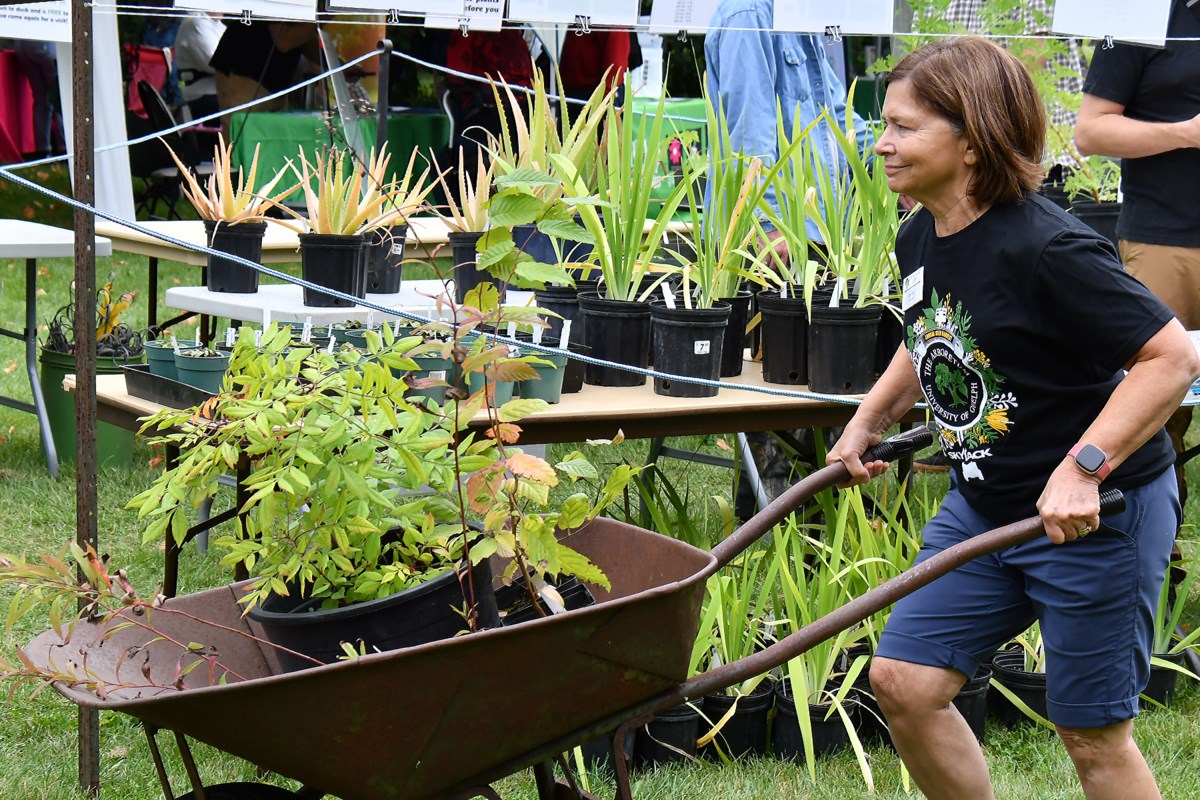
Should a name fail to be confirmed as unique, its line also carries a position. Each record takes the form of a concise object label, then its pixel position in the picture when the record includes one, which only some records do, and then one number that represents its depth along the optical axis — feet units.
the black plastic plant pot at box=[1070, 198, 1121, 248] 30.55
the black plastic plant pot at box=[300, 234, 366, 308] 22.36
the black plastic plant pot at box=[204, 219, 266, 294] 24.20
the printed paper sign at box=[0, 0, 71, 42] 41.47
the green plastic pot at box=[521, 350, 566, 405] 19.29
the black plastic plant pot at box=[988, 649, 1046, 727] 20.33
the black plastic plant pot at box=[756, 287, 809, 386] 21.16
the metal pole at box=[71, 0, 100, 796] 15.76
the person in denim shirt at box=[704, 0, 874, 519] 25.44
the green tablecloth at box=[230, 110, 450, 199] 54.08
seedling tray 18.57
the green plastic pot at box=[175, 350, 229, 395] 19.11
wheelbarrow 10.45
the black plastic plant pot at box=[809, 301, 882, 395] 20.59
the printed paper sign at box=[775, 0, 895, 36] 24.45
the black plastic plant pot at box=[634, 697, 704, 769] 18.93
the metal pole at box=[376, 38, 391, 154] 29.14
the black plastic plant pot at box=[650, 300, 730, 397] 20.16
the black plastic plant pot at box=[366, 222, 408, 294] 24.91
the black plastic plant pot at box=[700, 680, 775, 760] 19.29
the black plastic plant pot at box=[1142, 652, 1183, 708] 21.03
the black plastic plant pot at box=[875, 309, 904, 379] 21.57
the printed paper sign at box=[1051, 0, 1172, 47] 22.11
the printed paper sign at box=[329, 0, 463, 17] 23.73
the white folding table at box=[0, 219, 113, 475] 29.91
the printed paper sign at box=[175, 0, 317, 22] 24.07
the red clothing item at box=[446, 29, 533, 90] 54.65
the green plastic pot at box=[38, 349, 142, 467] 31.86
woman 12.42
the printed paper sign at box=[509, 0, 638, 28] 25.38
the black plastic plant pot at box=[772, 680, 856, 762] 19.22
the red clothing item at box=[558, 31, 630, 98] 57.88
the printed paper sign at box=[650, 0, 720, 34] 26.94
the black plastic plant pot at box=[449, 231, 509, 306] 23.29
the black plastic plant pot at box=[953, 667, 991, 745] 19.45
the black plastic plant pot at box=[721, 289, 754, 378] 21.56
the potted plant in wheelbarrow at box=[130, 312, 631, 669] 11.64
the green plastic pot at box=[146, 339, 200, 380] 19.74
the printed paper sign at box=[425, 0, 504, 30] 25.20
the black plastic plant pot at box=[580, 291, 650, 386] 20.80
